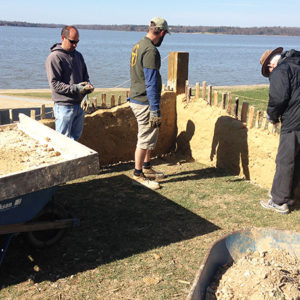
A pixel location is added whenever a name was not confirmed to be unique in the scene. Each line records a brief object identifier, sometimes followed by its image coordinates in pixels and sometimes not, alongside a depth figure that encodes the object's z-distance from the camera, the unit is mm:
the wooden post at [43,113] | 5562
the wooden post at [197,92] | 6598
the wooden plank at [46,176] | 2729
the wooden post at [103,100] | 6438
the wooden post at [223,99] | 6270
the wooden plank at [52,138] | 3308
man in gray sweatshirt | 4652
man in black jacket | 4418
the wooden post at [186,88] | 6748
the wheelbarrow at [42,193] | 2809
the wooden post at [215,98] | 6316
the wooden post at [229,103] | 6115
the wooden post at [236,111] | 6024
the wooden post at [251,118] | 5648
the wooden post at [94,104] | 6256
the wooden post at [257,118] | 5661
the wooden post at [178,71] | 6738
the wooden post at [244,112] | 5785
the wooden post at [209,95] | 6413
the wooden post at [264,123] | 5603
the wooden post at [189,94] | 6707
